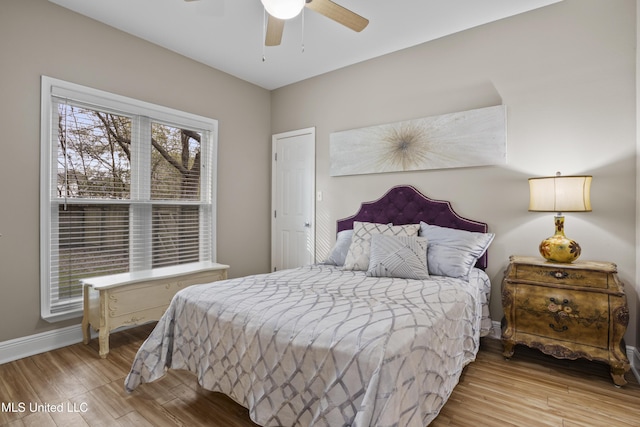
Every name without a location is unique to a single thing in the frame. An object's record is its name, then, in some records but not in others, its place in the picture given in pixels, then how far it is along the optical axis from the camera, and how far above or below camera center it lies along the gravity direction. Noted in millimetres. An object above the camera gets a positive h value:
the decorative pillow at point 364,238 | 2918 -232
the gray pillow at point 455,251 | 2648 -307
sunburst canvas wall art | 2975 +689
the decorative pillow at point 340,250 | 3193 -366
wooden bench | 2607 -706
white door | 4242 +171
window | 2771 +222
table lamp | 2338 +83
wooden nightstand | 2166 -665
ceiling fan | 1927 +1331
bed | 1363 -598
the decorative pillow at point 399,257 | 2586 -353
